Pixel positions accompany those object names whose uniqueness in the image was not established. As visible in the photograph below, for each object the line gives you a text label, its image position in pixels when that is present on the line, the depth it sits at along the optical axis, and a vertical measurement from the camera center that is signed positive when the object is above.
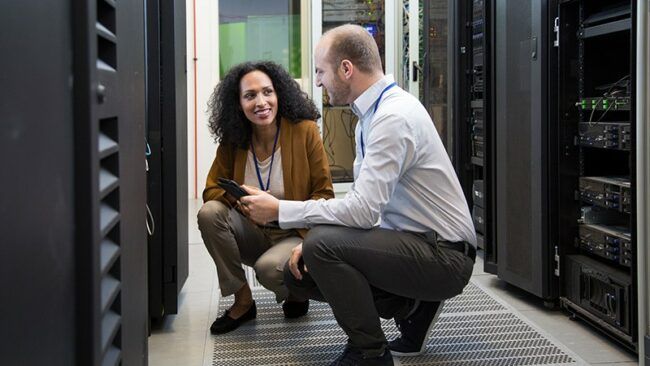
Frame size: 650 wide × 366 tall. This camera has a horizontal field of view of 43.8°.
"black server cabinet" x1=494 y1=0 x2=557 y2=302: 3.19 -0.01
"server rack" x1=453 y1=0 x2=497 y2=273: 4.20 +0.21
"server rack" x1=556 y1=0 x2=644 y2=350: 2.80 -0.06
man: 2.42 -0.22
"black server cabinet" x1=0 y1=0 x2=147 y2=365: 0.52 -0.02
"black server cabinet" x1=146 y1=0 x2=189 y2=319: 2.91 +0.00
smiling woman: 3.00 -0.06
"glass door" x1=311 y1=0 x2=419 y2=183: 6.83 +0.92
